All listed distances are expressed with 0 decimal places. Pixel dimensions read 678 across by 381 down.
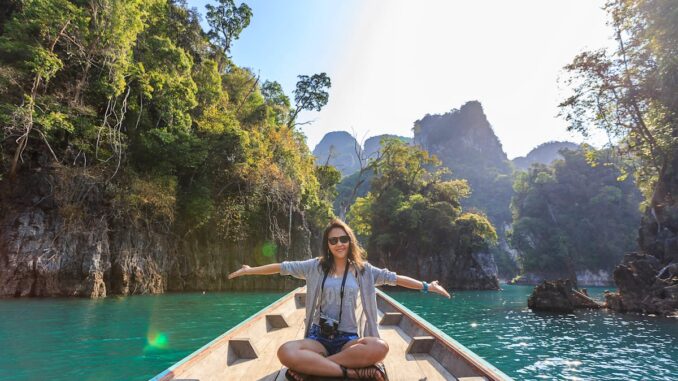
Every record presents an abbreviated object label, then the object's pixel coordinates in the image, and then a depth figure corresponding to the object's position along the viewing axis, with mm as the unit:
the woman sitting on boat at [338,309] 2562
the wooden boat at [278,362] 2727
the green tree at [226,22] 24500
